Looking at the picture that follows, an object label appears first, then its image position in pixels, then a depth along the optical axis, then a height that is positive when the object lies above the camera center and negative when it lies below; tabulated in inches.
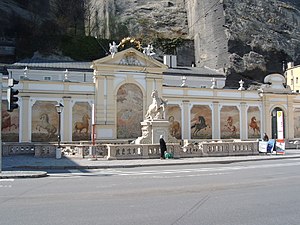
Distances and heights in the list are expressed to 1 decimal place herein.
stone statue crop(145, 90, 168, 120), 1240.2 +85.3
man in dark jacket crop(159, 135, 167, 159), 1023.6 -35.3
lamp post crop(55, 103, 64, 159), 1050.6 -41.0
